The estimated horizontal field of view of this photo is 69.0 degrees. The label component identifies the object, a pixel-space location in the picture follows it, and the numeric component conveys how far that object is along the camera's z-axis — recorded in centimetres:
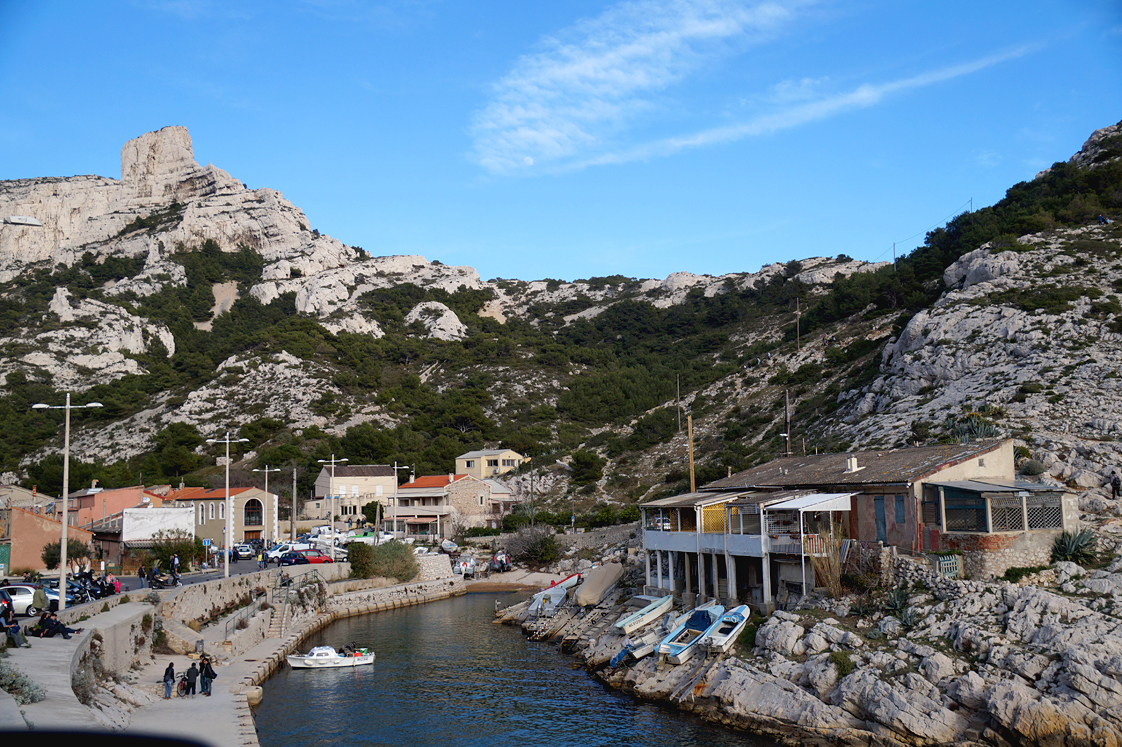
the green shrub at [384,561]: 5769
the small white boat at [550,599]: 4572
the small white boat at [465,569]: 6600
